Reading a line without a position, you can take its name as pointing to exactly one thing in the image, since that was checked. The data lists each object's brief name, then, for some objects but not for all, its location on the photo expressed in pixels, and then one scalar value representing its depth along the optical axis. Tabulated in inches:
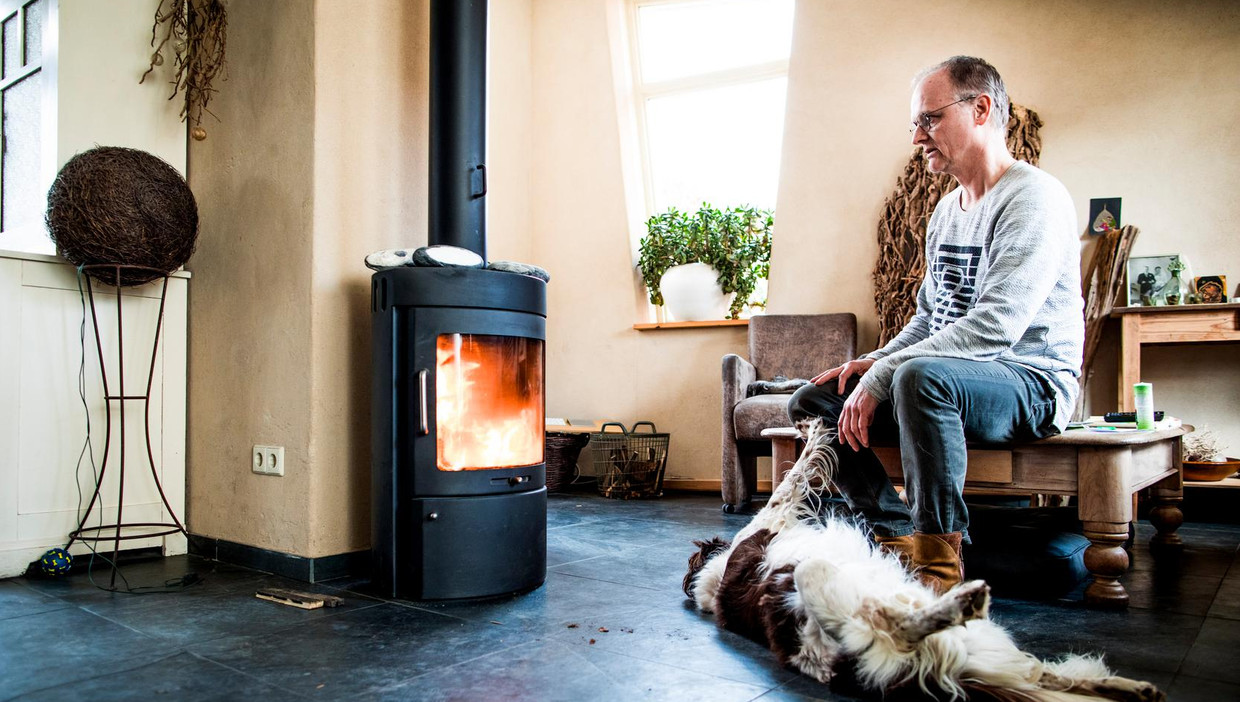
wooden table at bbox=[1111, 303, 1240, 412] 127.0
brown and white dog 48.1
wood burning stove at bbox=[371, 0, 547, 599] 79.1
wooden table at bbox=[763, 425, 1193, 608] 74.0
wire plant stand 90.7
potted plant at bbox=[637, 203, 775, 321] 181.3
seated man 66.4
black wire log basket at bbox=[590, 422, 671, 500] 164.6
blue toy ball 91.0
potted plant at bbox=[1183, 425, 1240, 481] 121.8
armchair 143.5
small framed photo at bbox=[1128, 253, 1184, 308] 138.7
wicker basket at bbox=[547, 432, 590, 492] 174.4
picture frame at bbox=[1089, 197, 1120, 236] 145.9
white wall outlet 92.8
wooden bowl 121.7
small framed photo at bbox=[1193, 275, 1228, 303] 134.3
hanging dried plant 104.1
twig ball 91.1
